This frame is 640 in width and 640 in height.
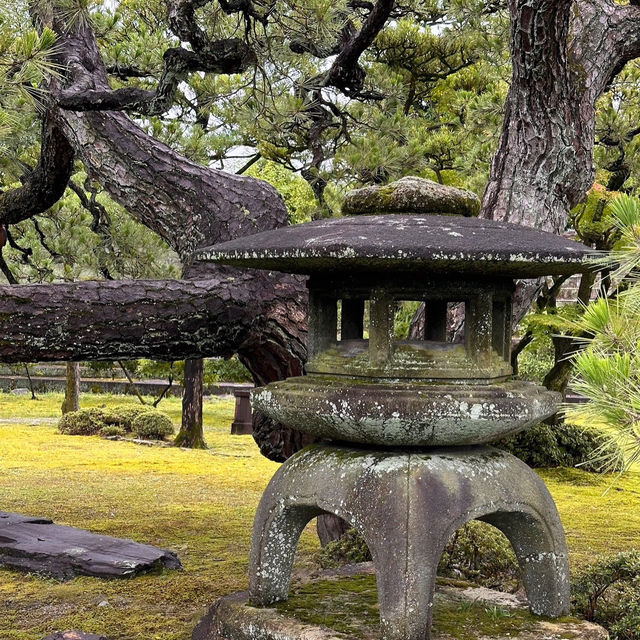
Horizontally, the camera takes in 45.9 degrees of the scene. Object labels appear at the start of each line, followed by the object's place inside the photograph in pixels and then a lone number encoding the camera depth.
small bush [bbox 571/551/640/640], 4.09
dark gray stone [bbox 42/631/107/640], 3.61
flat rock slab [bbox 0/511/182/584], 5.52
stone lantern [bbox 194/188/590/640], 3.35
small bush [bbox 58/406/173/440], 13.76
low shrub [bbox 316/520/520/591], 5.15
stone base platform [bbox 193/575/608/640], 3.65
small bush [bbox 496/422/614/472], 10.62
